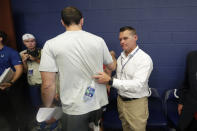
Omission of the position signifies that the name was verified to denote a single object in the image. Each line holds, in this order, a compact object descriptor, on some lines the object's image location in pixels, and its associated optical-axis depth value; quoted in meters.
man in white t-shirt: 1.13
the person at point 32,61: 2.26
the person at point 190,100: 1.67
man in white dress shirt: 1.48
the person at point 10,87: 2.16
